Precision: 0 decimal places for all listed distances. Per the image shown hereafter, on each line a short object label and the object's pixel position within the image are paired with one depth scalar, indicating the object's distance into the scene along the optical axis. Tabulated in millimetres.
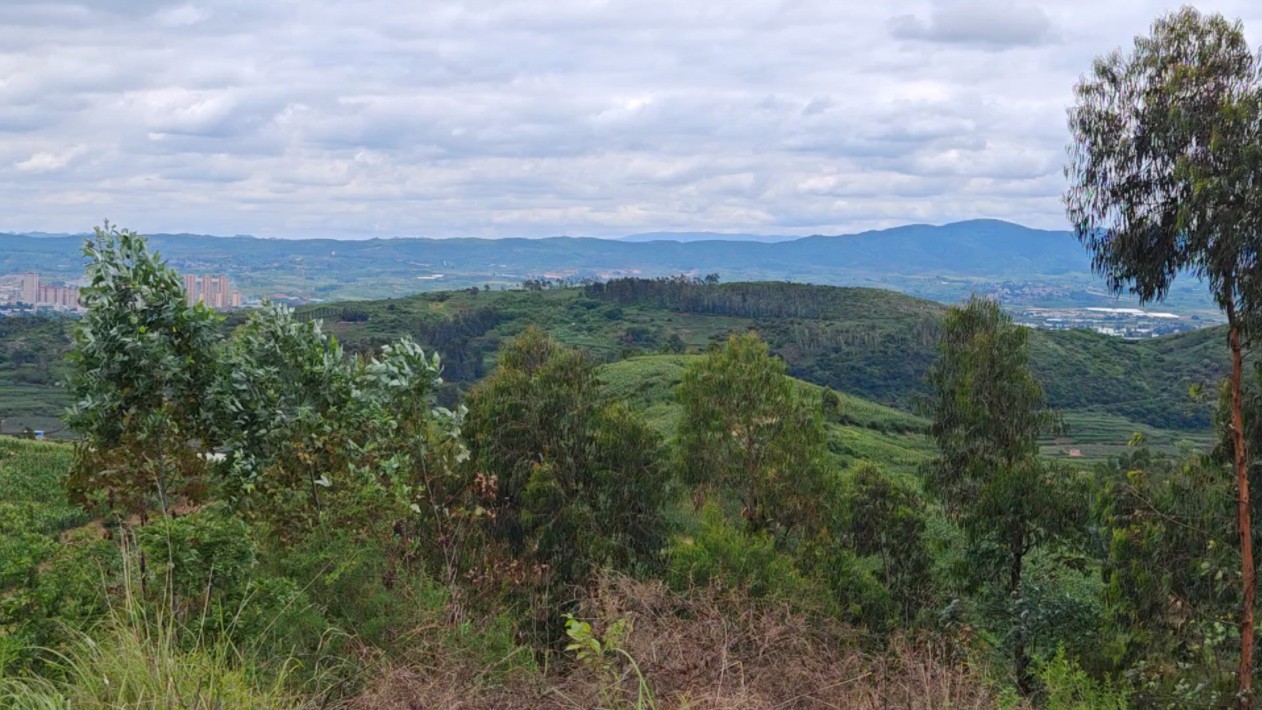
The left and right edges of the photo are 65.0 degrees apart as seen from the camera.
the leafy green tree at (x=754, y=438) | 28953
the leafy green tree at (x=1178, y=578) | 13234
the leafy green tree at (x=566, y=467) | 24062
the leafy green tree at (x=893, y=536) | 26391
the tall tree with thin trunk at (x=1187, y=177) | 11266
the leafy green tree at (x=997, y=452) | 20828
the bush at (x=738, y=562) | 17125
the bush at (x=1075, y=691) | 10227
